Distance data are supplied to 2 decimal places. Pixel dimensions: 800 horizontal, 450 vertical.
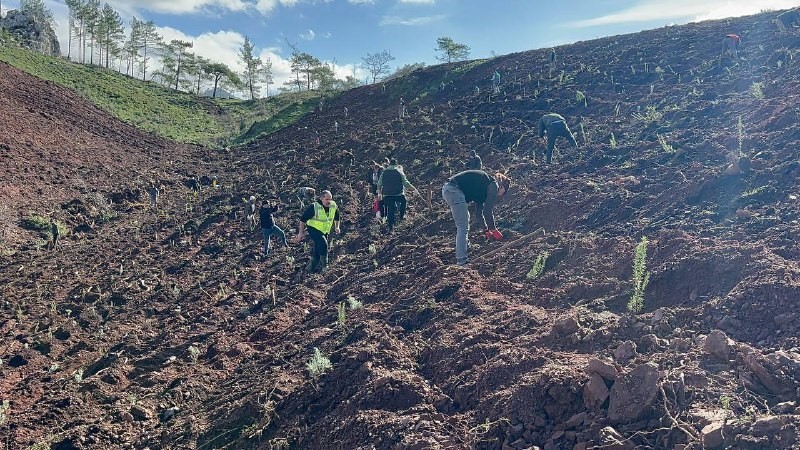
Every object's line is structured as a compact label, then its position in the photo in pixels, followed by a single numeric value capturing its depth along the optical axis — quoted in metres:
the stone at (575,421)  3.31
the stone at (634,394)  3.17
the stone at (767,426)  2.77
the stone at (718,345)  3.54
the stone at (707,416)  2.98
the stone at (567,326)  4.47
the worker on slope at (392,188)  8.70
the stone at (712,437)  2.81
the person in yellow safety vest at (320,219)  7.92
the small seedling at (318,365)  4.89
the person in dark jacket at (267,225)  9.49
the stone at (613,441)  2.98
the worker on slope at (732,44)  13.76
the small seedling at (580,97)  13.96
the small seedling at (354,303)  6.43
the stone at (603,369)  3.43
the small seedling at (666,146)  9.08
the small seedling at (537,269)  6.19
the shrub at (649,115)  11.07
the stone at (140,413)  5.09
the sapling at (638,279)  4.68
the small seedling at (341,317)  5.98
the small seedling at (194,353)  6.11
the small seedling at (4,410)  4.97
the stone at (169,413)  5.13
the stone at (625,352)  3.86
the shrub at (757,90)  10.33
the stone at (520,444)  3.35
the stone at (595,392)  3.36
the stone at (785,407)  2.93
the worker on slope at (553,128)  10.33
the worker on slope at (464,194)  7.16
